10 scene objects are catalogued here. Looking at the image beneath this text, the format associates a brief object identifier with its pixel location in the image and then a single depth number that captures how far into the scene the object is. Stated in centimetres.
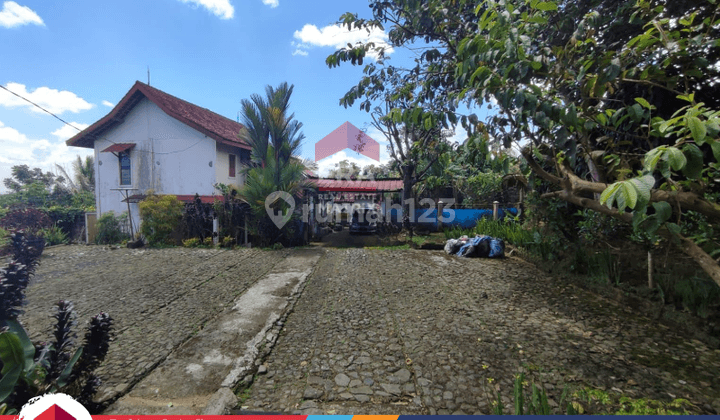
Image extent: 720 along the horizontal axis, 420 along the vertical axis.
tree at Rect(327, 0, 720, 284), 196
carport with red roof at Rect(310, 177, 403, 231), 1178
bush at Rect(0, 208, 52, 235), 945
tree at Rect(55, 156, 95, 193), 1782
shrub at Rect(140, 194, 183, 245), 966
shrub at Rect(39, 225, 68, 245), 1010
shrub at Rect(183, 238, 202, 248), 974
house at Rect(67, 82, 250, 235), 1158
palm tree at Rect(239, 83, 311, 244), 955
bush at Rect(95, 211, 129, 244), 1050
